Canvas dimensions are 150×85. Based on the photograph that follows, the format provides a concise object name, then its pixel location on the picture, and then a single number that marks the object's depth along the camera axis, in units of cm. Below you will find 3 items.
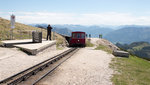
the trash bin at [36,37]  2117
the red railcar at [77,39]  2997
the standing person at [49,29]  2583
